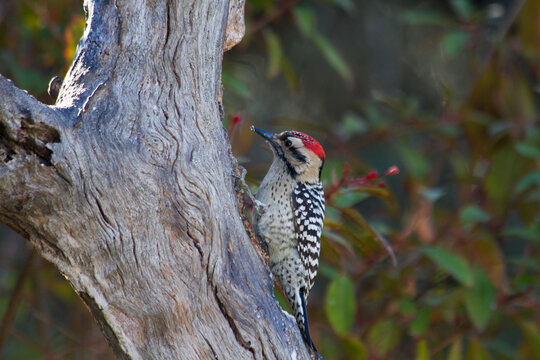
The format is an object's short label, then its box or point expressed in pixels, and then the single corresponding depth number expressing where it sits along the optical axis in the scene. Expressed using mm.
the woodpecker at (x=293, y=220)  6539
